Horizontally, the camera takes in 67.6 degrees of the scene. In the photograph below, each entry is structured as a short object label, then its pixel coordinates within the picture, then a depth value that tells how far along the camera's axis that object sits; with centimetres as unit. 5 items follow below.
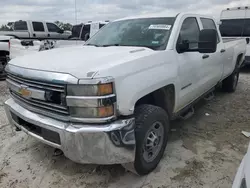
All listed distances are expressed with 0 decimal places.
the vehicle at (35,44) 572
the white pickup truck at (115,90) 166
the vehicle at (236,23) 684
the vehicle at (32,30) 984
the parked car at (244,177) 100
